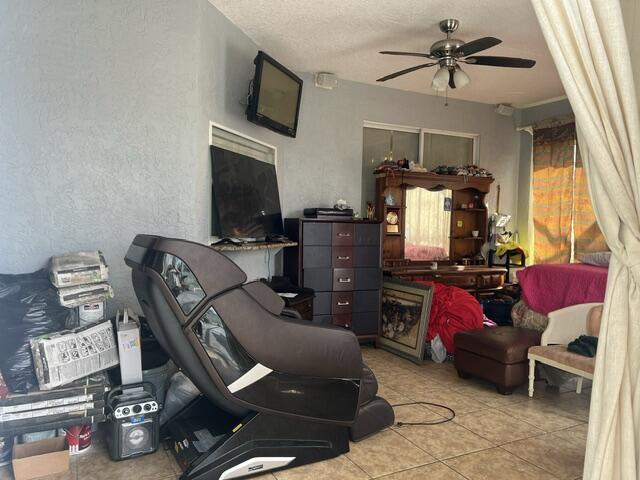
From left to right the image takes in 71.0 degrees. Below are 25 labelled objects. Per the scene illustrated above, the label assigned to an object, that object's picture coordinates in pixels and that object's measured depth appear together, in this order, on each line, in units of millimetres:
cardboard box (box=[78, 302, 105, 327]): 2545
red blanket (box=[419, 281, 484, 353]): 4227
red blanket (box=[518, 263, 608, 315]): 3684
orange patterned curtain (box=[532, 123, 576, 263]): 5680
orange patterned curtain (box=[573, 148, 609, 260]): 5336
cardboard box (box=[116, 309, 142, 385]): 2512
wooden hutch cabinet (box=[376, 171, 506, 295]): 5270
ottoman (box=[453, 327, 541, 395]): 3363
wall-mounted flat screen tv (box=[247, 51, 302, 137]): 3652
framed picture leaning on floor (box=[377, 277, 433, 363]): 4242
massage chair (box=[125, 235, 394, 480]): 1944
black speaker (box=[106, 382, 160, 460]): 2336
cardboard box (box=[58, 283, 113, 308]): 2404
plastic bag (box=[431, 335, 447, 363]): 4250
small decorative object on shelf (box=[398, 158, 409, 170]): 5246
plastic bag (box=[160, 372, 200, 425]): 2693
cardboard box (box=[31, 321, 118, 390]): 2242
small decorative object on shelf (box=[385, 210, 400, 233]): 5438
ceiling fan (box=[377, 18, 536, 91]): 3551
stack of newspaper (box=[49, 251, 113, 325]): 2416
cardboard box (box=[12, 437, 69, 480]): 2145
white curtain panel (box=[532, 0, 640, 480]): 1267
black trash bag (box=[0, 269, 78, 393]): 2232
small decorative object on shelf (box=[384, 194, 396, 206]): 5324
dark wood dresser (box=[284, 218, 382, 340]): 4391
